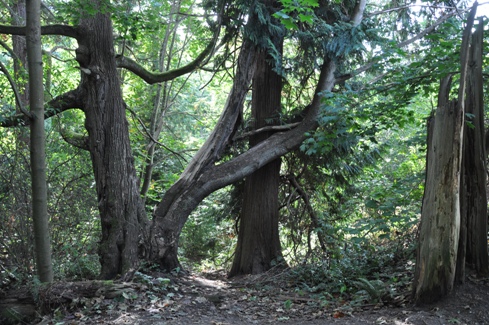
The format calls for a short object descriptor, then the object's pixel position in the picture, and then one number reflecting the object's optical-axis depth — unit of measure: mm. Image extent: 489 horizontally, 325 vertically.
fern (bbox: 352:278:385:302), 5850
